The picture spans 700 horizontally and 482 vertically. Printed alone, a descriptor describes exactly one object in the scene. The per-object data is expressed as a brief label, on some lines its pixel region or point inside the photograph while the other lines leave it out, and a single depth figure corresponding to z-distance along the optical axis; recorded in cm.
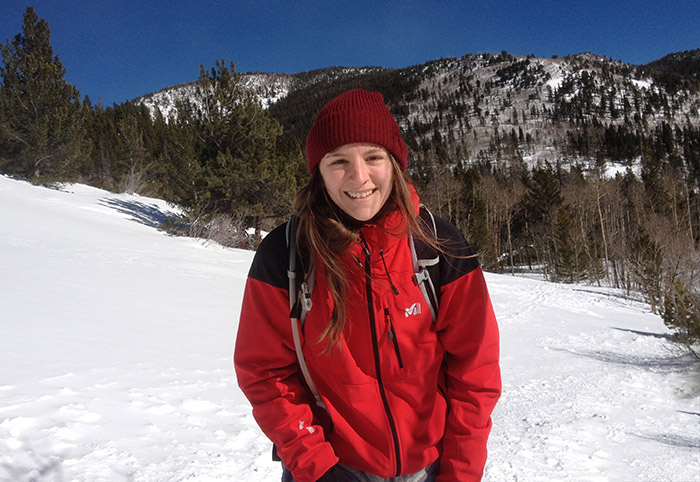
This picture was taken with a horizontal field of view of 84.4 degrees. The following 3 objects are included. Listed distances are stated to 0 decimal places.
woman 126
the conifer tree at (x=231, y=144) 1569
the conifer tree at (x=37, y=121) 1938
